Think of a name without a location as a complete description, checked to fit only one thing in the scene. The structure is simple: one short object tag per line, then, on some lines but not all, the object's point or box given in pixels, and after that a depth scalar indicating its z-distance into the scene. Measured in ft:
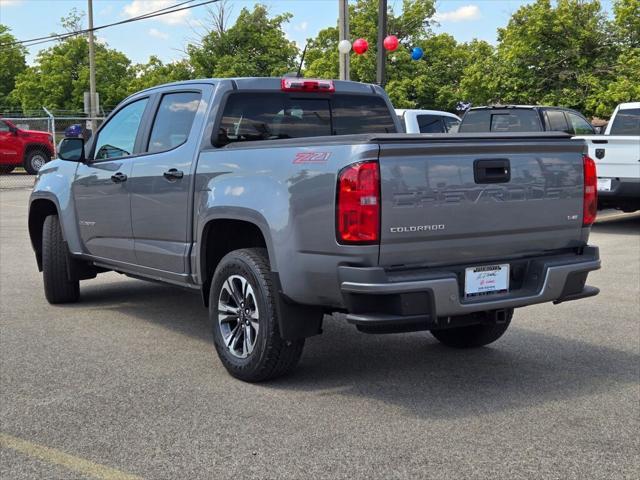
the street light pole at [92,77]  97.66
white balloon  60.90
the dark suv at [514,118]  50.88
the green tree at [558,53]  103.81
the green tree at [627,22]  100.17
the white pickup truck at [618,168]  41.16
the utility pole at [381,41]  61.32
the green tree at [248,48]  176.65
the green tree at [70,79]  209.15
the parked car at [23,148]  85.20
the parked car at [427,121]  48.98
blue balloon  66.78
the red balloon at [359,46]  62.64
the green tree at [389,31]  164.86
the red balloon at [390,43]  62.16
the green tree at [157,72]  198.49
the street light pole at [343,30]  63.85
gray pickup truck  14.07
